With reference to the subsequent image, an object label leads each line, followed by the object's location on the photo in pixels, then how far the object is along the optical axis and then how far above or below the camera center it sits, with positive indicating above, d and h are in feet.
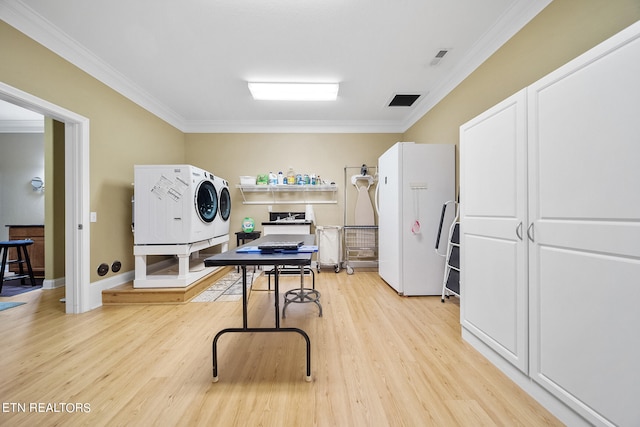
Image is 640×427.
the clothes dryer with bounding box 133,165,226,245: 9.84 +0.34
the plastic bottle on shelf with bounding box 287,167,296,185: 15.39 +2.07
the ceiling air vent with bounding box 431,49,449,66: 8.91 +5.80
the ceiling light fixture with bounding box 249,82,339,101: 10.96 +5.54
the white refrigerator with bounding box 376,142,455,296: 10.16 +0.18
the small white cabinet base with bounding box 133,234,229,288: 9.91 -2.28
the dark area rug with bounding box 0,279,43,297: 10.83 -3.51
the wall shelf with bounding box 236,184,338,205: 15.99 +1.07
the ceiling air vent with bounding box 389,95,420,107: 12.46 +5.83
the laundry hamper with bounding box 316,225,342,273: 14.52 -1.92
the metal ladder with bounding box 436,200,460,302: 9.30 -1.75
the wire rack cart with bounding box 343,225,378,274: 15.15 -1.65
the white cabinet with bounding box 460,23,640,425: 3.21 -0.34
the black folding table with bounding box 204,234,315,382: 4.82 -0.95
